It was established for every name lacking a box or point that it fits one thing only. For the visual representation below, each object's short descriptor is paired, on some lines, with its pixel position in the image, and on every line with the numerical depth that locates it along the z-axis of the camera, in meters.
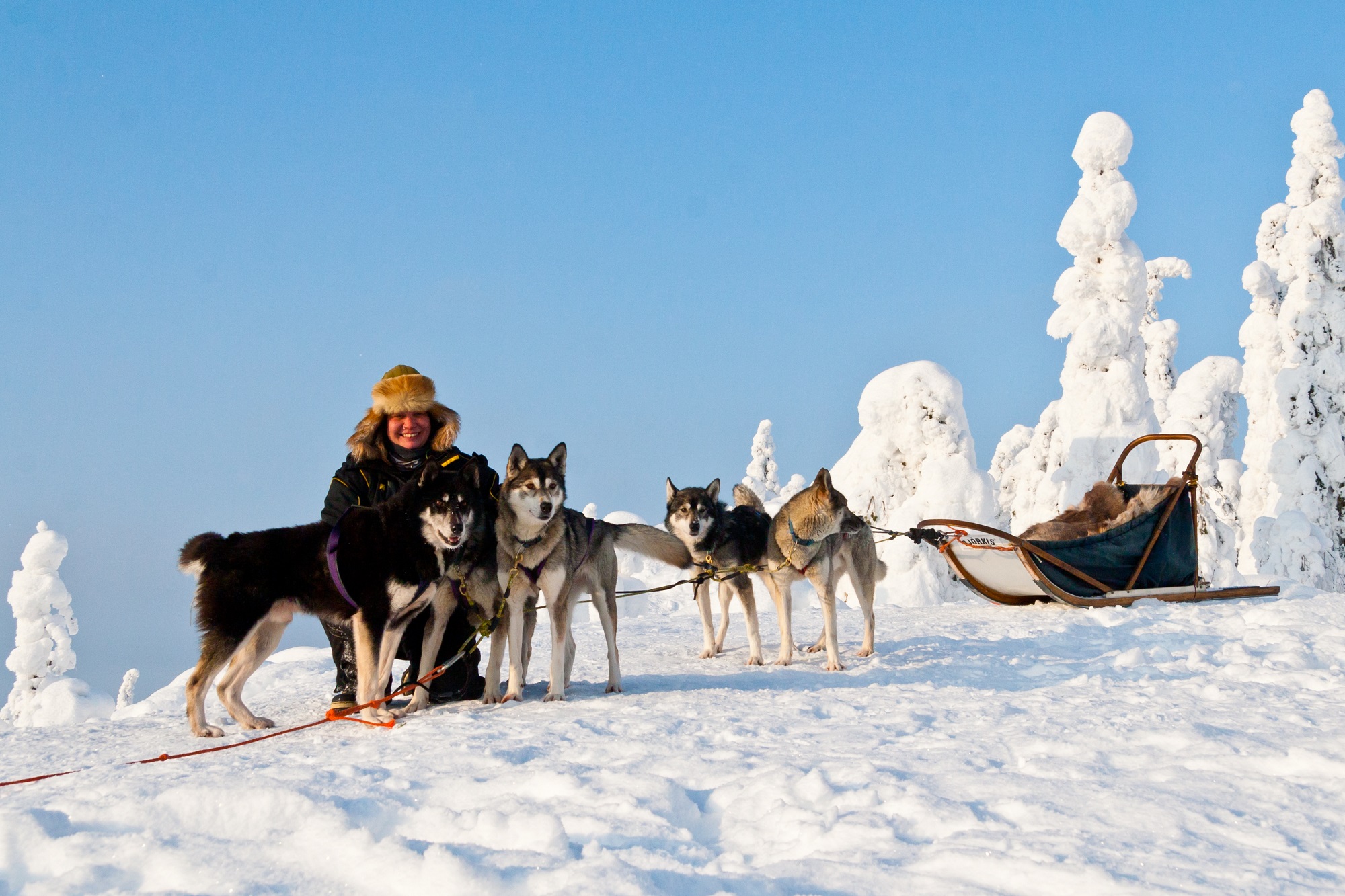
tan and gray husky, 6.68
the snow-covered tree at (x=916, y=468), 17.83
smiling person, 5.41
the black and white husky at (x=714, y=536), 6.96
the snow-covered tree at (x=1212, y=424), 26.45
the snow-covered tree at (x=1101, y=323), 18.00
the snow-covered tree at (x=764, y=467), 26.53
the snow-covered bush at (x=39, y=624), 18.83
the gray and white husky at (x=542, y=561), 5.09
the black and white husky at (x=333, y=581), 4.43
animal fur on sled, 10.27
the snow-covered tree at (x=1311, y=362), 20.58
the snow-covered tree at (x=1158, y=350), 28.12
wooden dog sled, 9.48
